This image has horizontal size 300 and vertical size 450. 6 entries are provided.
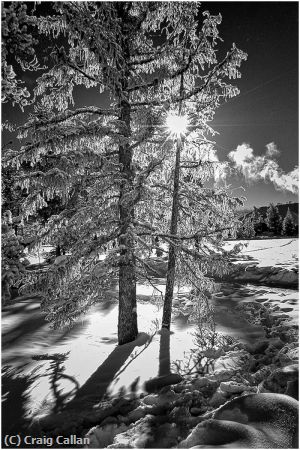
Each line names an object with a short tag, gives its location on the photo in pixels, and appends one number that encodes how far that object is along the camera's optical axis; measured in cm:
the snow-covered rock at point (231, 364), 550
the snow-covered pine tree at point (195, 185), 706
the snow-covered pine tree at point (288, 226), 6359
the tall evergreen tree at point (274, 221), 7012
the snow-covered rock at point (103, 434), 404
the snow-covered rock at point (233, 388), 475
